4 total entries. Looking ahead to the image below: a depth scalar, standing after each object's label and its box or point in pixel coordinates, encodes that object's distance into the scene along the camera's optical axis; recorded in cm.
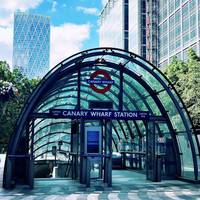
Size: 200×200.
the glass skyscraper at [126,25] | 10219
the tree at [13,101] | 3642
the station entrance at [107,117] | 1634
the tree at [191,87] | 2688
